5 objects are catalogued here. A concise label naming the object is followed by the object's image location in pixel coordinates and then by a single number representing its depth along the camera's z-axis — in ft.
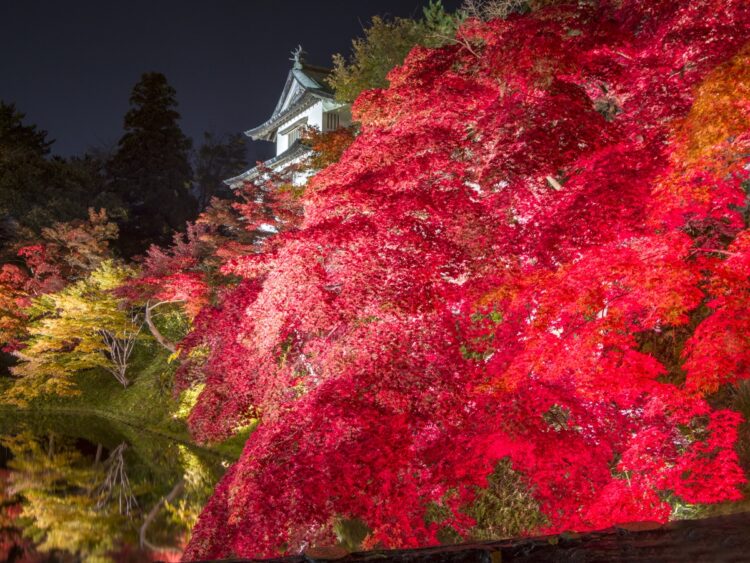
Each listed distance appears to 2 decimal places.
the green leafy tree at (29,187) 78.95
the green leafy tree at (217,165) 124.36
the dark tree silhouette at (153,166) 103.71
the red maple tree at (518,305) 16.21
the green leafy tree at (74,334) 59.57
